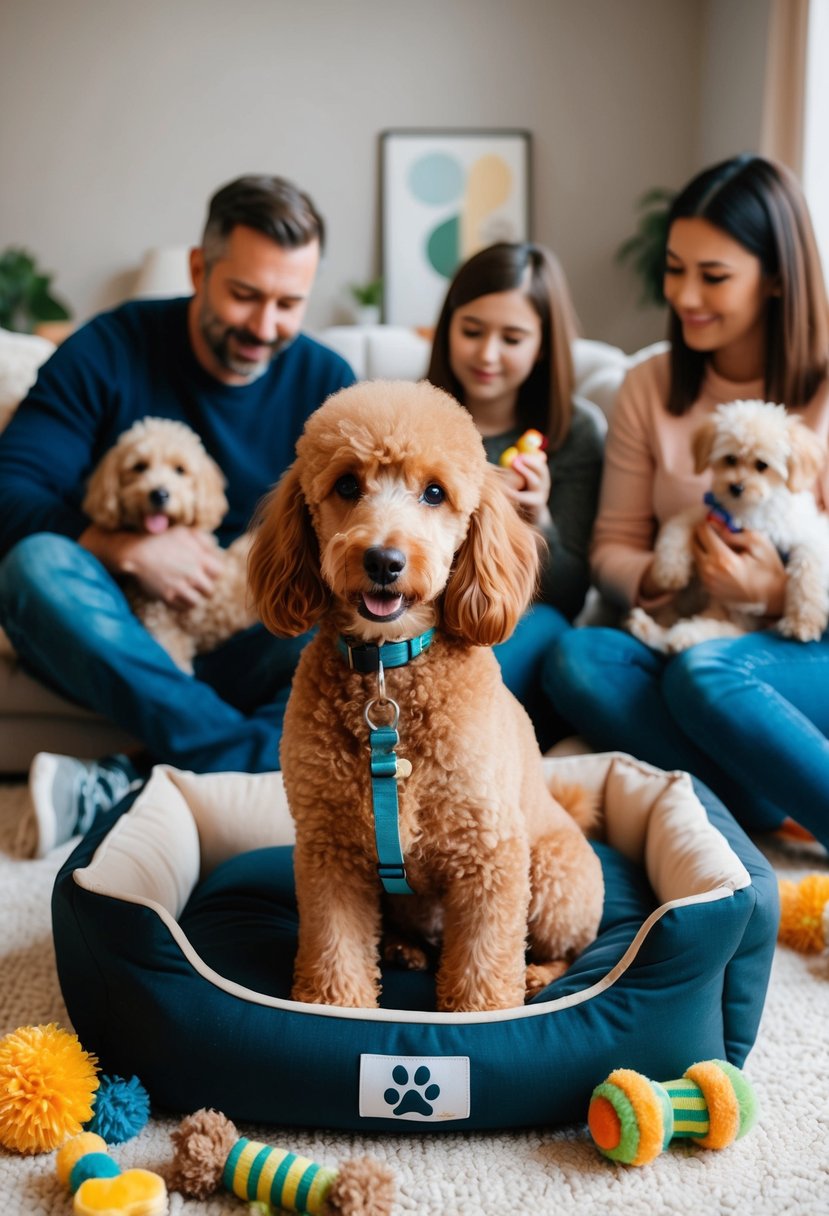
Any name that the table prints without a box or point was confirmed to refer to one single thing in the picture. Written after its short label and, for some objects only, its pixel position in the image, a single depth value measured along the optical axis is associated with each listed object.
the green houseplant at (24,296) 5.52
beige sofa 2.38
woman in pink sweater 1.90
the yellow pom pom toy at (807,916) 1.69
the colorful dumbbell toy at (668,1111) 1.14
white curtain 3.95
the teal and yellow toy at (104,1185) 1.04
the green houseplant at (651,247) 5.40
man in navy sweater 2.11
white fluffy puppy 2.03
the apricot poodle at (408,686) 1.22
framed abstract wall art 5.80
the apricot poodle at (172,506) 2.35
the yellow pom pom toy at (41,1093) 1.18
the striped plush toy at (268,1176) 1.07
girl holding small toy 2.30
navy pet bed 1.18
